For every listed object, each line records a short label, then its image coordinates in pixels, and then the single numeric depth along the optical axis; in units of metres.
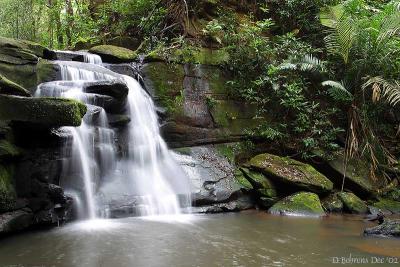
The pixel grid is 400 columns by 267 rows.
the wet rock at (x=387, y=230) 5.85
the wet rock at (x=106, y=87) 7.82
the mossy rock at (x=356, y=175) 8.99
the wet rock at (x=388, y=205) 8.58
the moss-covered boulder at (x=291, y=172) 8.38
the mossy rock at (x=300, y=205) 7.82
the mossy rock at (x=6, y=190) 5.45
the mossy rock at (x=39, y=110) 5.50
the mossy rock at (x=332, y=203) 8.29
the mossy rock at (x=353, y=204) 8.27
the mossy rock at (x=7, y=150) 5.49
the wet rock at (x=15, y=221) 5.41
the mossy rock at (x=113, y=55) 9.87
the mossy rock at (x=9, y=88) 5.62
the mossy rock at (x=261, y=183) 8.40
